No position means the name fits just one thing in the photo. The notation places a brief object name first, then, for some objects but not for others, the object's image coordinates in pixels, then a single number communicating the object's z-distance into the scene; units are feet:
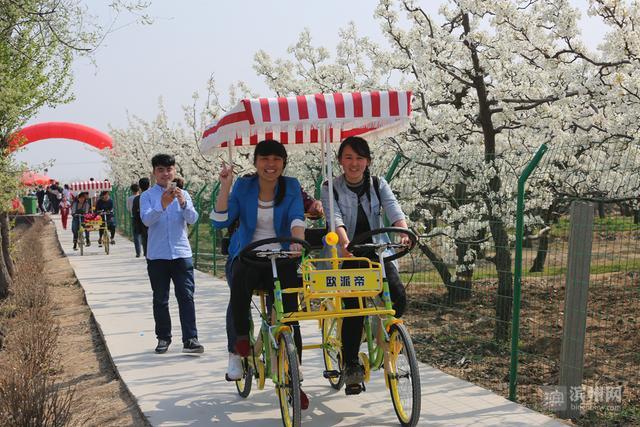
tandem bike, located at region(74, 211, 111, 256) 72.13
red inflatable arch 144.46
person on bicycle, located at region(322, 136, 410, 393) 17.85
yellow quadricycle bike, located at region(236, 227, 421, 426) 15.99
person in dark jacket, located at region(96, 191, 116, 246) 75.46
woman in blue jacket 18.12
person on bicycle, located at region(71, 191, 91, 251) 76.18
